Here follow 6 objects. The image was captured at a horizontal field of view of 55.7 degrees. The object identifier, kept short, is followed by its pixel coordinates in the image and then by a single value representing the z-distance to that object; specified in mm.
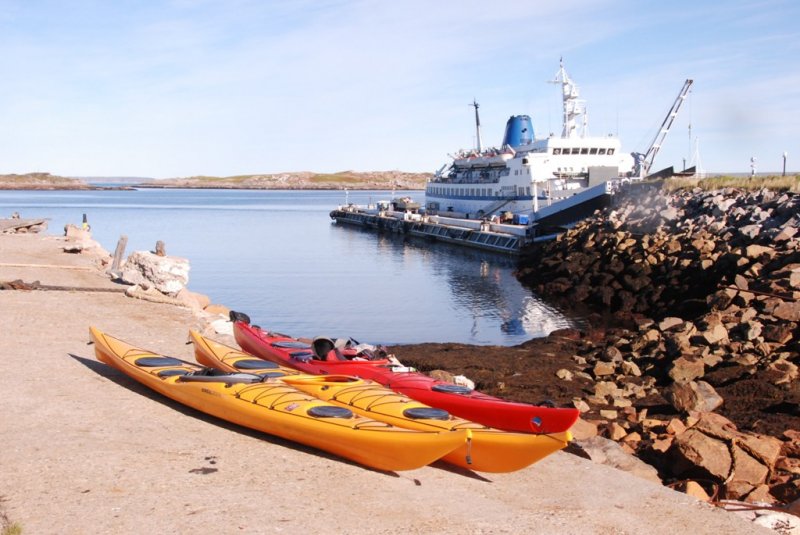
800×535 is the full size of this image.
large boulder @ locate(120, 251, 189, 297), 18016
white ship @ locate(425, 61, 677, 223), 45531
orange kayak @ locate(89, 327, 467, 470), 7570
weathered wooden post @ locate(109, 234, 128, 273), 21981
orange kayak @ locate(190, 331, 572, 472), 7816
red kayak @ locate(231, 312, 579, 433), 8711
